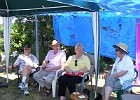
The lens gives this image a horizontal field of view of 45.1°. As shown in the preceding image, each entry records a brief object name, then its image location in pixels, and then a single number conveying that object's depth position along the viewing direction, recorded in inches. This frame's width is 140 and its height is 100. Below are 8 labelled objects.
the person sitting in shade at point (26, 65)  139.4
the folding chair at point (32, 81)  144.3
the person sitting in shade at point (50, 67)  133.0
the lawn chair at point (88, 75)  116.7
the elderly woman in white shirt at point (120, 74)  109.0
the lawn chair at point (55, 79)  130.4
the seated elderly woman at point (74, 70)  119.8
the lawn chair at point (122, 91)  108.2
